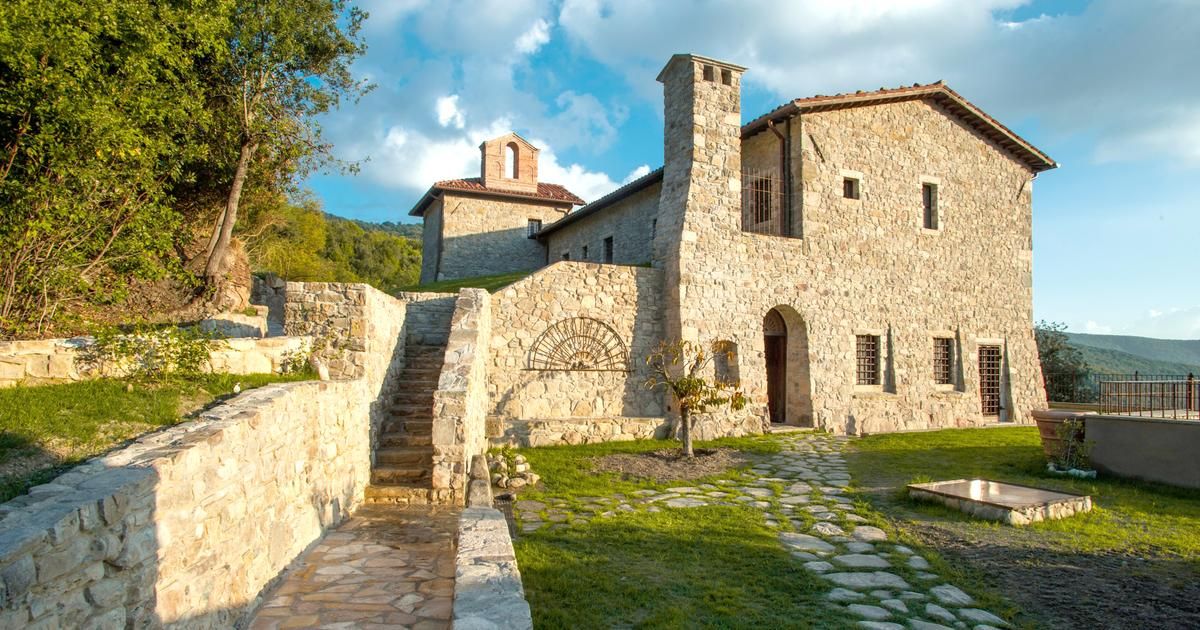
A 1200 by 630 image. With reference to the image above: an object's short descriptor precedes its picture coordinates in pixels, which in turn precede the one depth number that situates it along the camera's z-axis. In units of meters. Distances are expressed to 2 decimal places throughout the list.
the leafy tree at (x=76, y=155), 7.28
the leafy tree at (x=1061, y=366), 20.97
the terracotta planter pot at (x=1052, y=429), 9.88
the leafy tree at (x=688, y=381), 10.90
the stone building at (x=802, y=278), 12.59
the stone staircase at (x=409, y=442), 7.43
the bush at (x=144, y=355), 5.29
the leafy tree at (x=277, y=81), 13.40
